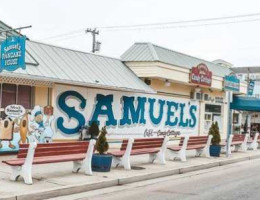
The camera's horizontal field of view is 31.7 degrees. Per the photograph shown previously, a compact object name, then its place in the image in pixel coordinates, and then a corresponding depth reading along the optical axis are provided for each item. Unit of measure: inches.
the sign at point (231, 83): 709.3
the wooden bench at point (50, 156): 383.2
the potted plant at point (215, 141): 693.3
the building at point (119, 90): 631.2
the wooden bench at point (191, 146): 624.1
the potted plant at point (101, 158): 464.8
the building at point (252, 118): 1503.4
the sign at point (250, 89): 1385.1
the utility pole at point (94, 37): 1795.6
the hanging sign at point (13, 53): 482.9
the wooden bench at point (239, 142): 811.7
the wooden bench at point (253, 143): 915.9
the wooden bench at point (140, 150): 507.2
